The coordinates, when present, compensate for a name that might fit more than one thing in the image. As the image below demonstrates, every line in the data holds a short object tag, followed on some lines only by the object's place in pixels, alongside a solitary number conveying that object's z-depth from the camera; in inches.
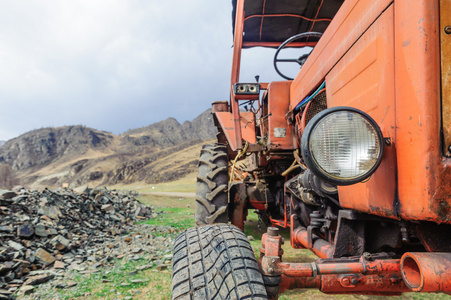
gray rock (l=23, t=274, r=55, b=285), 116.3
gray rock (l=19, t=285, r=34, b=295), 108.0
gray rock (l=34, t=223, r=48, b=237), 160.9
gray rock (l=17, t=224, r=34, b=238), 153.0
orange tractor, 37.3
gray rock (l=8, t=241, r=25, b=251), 138.6
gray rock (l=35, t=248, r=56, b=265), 136.6
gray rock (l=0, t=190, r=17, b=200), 186.1
